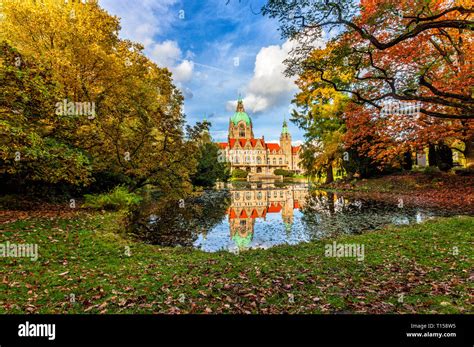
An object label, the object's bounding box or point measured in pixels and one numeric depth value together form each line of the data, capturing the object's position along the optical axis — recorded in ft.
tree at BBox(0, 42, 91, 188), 29.91
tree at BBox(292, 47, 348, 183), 98.63
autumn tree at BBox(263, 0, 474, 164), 24.01
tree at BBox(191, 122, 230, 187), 116.57
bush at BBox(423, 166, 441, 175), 82.25
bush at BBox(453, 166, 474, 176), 71.98
